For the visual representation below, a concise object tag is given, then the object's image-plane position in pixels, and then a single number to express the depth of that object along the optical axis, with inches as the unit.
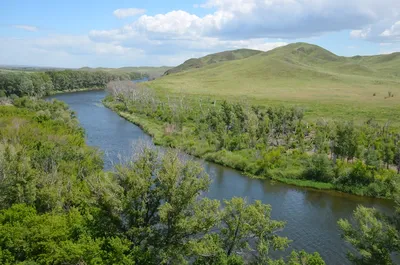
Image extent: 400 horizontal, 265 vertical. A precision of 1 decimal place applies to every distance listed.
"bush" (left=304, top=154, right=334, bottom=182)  2053.4
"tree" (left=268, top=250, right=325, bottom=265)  880.4
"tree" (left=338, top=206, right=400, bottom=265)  933.2
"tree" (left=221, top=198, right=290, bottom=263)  968.1
